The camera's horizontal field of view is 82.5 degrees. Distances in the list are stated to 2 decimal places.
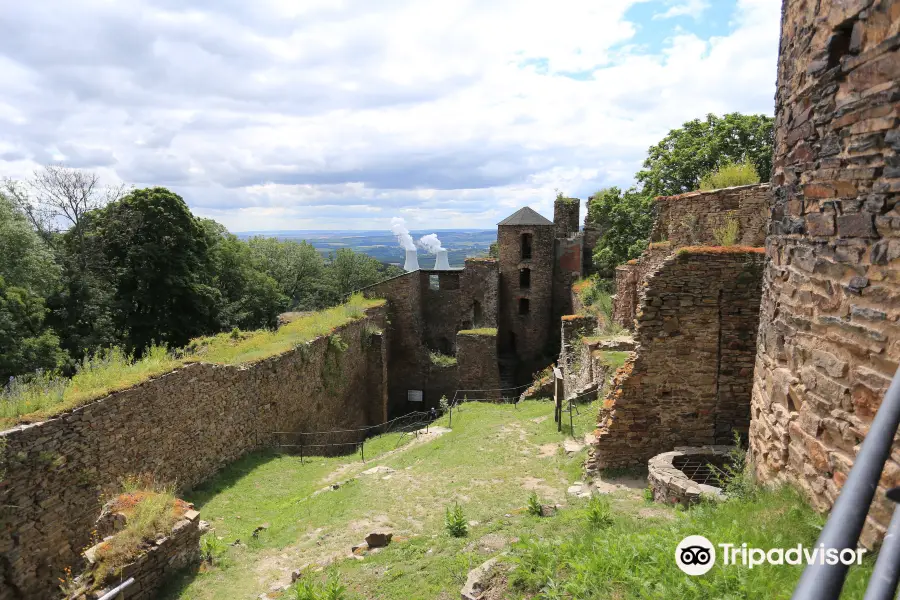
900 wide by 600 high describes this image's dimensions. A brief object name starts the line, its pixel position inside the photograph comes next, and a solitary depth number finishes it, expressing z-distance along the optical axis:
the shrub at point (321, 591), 5.14
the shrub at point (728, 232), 8.77
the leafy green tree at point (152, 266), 21.44
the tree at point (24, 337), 15.98
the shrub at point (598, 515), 5.26
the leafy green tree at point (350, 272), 44.50
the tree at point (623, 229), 21.73
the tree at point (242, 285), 28.08
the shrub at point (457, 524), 6.50
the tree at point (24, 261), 19.53
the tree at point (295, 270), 40.44
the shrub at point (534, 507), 6.52
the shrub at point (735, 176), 10.53
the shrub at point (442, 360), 24.45
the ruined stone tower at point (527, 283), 27.84
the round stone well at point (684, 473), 6.30
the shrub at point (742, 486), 4.61
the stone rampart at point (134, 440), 7.21
